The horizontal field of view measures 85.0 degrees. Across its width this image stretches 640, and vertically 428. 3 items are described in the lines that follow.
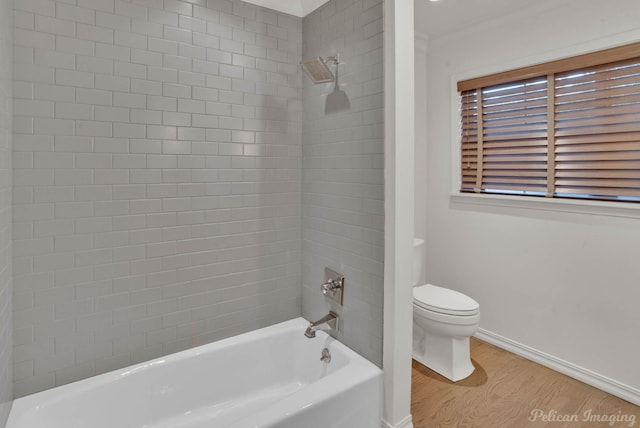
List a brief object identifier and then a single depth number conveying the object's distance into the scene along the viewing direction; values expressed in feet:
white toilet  7.75
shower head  5.76
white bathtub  4.72
